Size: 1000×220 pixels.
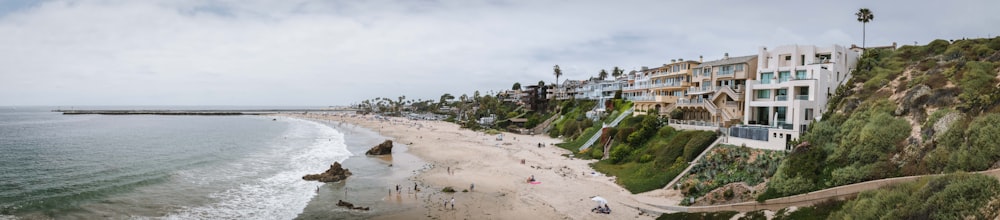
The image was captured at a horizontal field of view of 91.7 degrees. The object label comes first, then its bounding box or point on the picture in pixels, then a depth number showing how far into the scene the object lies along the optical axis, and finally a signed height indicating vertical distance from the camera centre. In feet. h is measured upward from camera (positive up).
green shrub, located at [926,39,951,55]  126.54 +17.05
